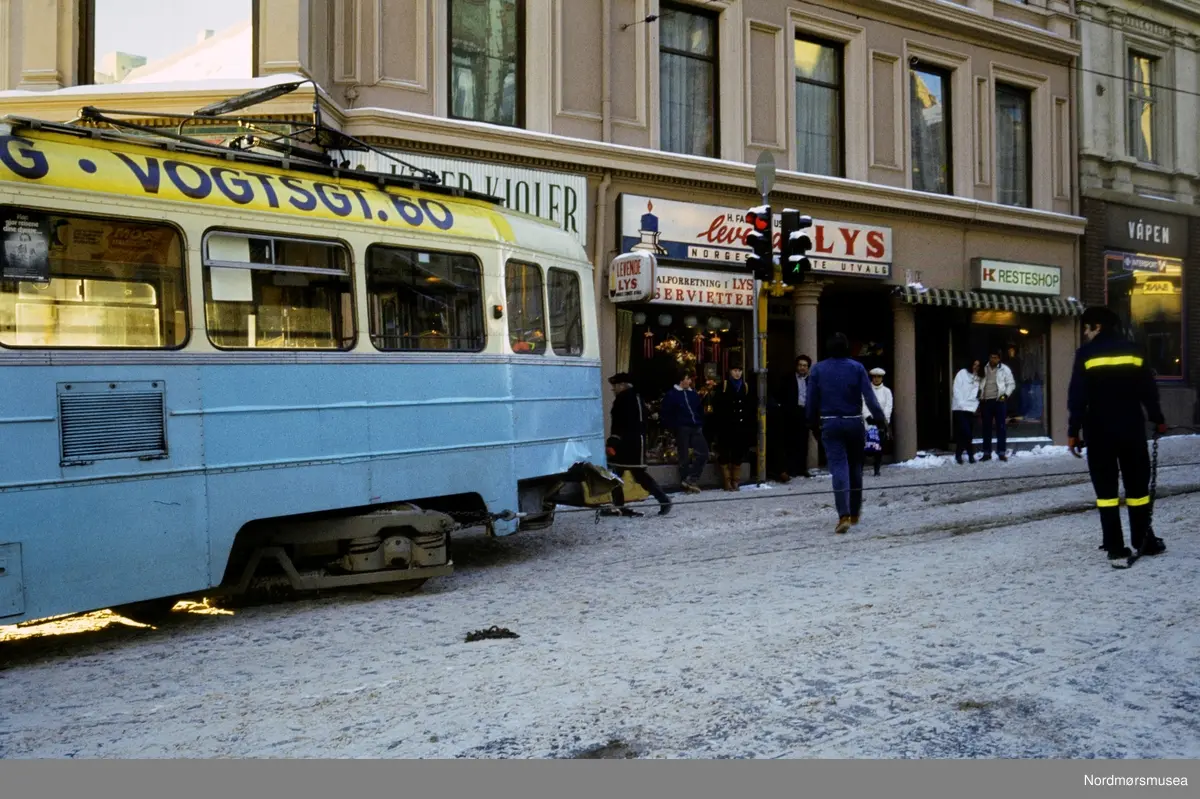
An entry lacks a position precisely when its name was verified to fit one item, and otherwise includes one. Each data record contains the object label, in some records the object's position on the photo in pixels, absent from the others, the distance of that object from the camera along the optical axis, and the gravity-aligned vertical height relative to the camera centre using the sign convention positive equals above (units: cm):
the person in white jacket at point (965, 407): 1886 -30
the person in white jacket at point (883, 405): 1730 -26
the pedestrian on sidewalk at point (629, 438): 1273 -51
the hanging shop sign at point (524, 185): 1432 +284
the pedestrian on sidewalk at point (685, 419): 1471 -34
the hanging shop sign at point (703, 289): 1653 +160
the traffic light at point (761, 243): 1385 +186
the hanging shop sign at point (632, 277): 1409 +155
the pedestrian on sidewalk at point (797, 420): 1719 -44
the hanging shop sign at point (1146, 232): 2380 +340
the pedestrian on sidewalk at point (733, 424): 1577 -44
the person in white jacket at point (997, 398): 1905 -15
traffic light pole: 1435 +51
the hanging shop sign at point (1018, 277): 2092 +216
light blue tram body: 627 -28
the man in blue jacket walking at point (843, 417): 1065 -25
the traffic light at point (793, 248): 1382 +180
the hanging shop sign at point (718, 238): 1620 +244
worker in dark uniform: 807 -25
